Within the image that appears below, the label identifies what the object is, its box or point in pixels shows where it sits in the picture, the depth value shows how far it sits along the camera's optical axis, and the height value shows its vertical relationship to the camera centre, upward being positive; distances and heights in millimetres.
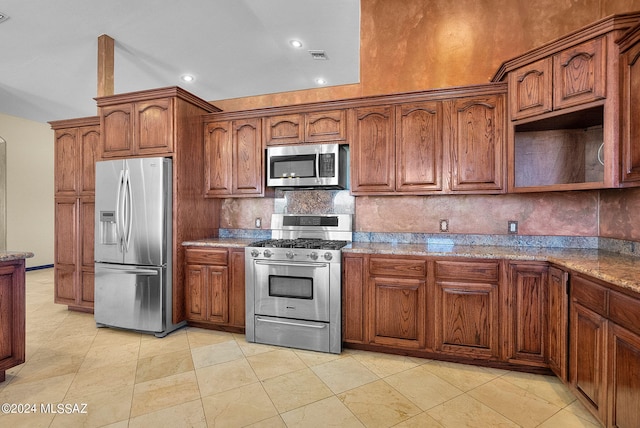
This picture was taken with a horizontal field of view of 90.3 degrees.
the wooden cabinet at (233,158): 3480 +594
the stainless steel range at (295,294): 2787 -758
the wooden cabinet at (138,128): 3268 +881
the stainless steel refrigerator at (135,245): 3174 -351
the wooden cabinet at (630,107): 1951 +662
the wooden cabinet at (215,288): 3184 -786
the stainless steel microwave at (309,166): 3180 +467
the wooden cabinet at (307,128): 3205 +868
